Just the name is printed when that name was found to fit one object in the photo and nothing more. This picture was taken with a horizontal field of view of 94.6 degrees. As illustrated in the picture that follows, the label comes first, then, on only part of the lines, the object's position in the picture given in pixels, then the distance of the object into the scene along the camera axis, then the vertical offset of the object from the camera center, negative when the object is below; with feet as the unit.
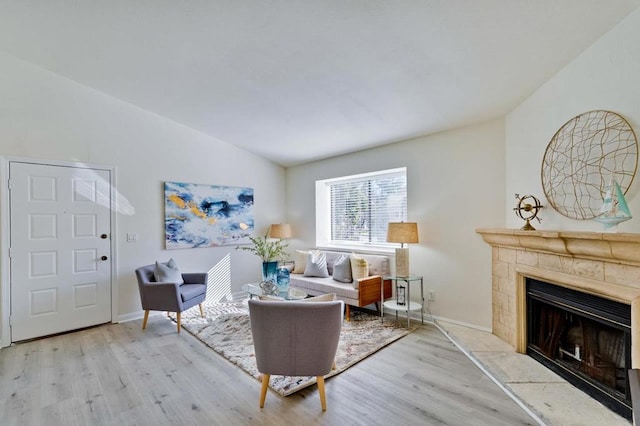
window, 14.94 +0.42
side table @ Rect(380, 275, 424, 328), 12.19 -3.84
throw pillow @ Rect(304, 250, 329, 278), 15.31 -2.67
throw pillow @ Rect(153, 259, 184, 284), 12.66 -2.48
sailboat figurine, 6.11 +0.07
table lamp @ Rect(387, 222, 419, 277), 12.53 -0.99
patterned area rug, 8.56 -4.59
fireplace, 6.31 -2.34
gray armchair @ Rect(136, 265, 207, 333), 11.86 -3.21
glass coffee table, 11.21 -3.07
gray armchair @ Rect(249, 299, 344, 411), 6.82 -2.87
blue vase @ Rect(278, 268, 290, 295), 11.70 -2.55
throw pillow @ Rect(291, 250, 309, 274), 16.42 -2.59
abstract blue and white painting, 14.83 +0.09
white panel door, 11.18 -1.22
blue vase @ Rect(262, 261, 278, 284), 12.38 -2.31
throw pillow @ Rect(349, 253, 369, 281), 13.25 -2.40
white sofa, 12.69 -3.22
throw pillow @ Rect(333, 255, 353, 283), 14.05 -2.66
